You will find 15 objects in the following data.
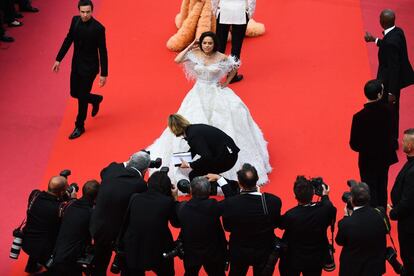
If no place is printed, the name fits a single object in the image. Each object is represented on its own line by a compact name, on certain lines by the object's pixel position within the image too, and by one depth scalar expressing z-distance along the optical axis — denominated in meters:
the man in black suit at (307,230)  11.39
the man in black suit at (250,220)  11.45
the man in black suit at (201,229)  11.61
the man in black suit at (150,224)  11.72
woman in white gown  15.50
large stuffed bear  20.33
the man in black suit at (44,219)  12.45
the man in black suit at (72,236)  12.26
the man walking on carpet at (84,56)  16.59
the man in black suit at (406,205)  11.87
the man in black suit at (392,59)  15.79
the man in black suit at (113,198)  12.06
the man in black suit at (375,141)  13.31
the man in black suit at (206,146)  13.31
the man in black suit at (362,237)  11.11
